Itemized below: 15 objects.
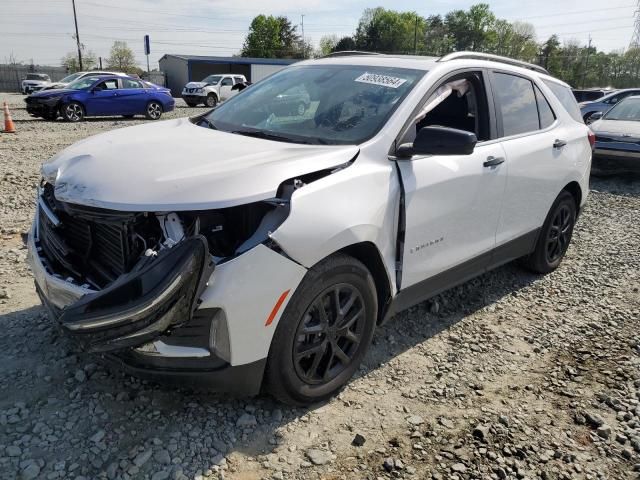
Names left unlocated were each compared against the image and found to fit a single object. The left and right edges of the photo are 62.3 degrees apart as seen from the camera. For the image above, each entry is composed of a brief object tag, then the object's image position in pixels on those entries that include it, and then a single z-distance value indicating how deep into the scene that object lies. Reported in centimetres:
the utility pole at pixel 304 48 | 9619
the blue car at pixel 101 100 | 1598
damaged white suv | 225
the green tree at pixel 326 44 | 10152
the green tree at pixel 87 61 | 7194
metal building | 5143
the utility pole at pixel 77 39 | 4662
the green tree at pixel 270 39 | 9356
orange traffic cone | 1327
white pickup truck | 2737
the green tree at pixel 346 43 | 8668
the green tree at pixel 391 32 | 9475
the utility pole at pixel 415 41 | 9044
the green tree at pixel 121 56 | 8023
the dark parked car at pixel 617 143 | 935
